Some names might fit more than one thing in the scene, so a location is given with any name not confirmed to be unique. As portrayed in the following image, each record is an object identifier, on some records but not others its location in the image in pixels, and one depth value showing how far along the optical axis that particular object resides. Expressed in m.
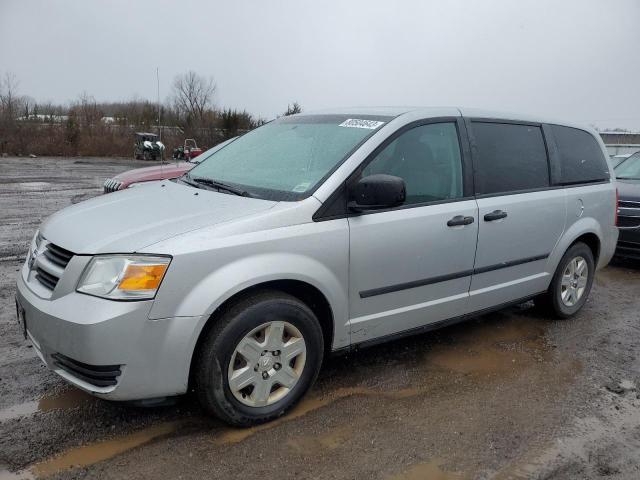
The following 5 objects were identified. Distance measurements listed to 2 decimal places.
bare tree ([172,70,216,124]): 35.43
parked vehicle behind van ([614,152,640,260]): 6.71
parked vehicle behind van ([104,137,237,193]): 7.12
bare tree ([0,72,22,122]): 31.17
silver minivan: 2.50
